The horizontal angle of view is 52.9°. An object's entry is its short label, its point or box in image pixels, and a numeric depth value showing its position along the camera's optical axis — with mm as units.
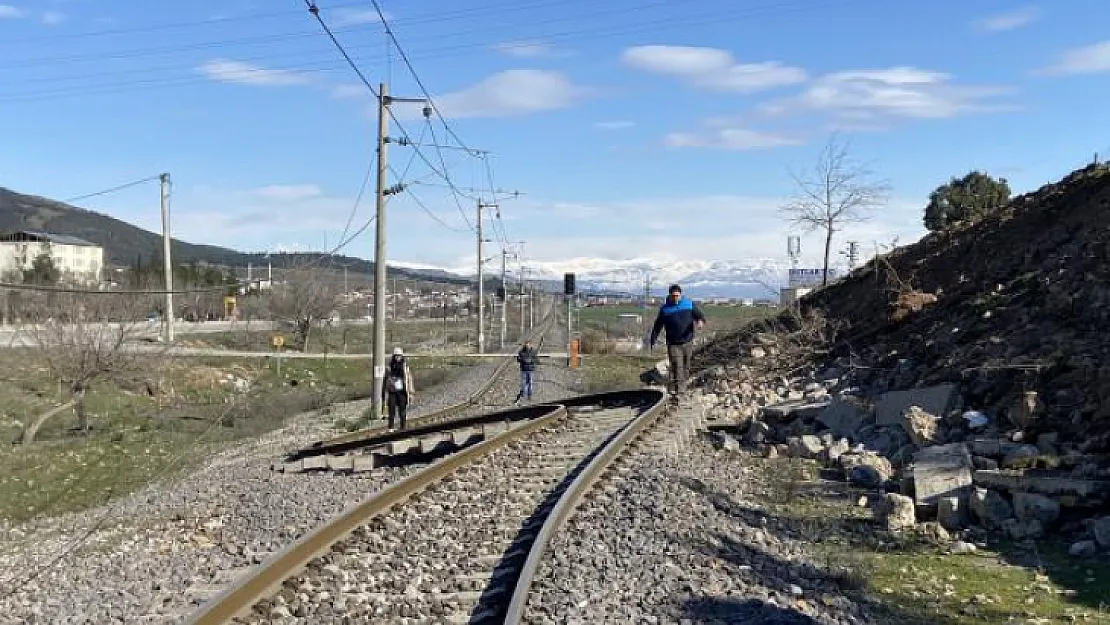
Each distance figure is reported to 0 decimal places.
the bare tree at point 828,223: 34438
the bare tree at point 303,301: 81750
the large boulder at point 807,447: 15256
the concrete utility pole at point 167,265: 56419
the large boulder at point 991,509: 10945
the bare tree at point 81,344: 38562
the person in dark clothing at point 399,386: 21797
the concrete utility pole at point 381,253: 26703
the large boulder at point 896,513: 10938
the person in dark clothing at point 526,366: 29859
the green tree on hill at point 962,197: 36125
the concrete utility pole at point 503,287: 75562
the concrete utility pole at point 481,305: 65875
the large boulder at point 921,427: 14219
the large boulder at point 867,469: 13133
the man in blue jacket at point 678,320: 19219
